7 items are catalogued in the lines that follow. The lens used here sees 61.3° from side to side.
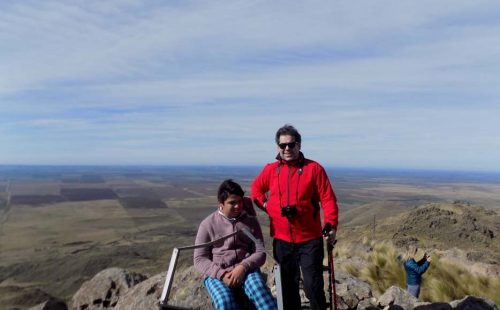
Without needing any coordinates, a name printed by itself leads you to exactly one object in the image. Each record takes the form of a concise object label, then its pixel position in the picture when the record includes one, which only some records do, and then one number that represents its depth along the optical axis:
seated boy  4.84
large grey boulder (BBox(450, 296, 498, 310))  6.39
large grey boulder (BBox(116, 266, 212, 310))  6.33
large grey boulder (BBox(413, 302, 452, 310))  6.16
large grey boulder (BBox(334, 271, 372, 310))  6.82
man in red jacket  5.10
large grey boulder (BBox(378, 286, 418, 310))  6.56
